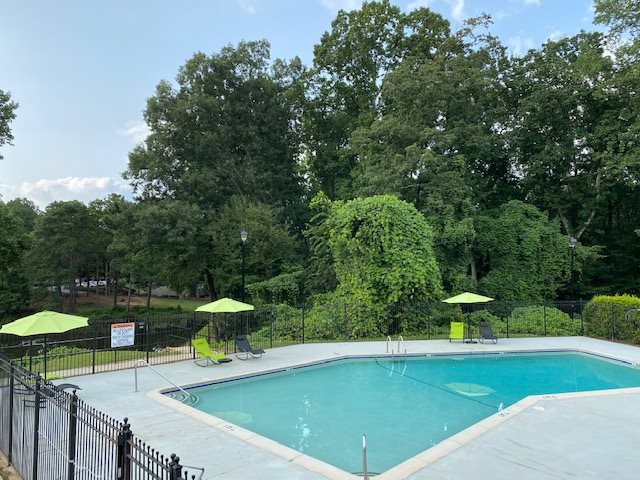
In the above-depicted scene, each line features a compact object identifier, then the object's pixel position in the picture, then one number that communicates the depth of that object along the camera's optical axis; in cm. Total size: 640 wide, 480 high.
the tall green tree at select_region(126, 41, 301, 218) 3102
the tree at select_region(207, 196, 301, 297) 2662
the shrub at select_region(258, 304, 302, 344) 1970
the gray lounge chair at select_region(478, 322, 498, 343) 1738
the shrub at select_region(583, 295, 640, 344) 1717
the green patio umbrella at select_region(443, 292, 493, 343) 1756
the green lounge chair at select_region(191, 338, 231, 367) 1342
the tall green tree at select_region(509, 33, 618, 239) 2656
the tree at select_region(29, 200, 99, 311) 3944
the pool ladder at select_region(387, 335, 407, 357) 1689
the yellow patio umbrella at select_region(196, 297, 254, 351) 1392
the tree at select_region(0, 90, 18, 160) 2433
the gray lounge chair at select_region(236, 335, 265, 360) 1447
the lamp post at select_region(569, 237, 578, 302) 2150
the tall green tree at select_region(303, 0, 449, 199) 3225
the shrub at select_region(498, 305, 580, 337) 1988
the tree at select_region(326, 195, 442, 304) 1989
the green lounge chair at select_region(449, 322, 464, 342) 1774
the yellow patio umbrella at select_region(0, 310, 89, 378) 940
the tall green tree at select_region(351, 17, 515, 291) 2470
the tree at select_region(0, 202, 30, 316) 2577
